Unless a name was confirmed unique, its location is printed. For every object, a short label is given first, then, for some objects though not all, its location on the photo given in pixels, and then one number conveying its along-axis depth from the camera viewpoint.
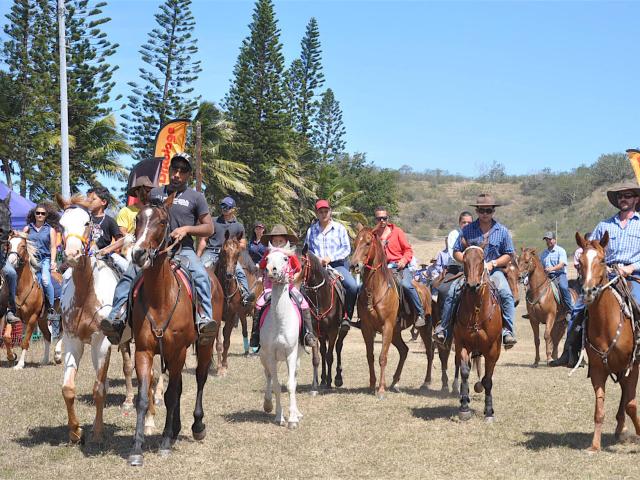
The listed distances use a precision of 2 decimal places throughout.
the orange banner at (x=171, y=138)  28.70
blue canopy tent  20.58
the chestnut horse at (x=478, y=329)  10.81
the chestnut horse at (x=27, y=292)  15.41
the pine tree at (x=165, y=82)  38.06
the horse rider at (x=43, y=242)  16.50
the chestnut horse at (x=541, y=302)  19.02
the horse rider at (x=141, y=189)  8.77
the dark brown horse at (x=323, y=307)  13.05
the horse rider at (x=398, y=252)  14.03
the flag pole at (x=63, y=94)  21.66
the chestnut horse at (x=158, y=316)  7.85
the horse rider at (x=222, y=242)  15.19
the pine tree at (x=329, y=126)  63.94
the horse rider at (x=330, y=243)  13.56
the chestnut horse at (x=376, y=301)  12.95
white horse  10.28
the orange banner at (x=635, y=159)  18.39
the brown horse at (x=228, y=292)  14.54
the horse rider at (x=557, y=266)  19.36
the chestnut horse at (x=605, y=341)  8.87
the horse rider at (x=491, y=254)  11.19
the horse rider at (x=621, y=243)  9.48
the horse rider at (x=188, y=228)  8.62
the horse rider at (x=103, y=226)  10.12
